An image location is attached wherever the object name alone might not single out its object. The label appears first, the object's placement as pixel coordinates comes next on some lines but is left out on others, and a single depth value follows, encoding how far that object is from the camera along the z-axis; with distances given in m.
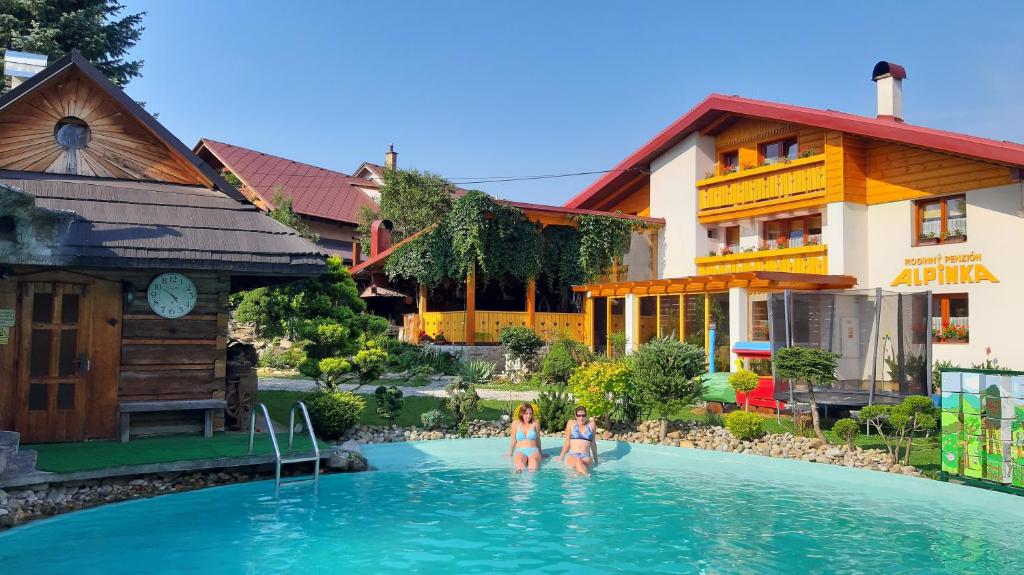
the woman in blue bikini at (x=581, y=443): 12.02
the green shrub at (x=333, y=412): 12.84
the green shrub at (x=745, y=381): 14.74
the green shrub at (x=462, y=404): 14.71
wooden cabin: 10.17
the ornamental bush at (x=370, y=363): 13.76
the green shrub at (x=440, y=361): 23.31
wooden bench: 10.75
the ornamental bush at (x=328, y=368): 13.43
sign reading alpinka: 18.69
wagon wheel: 12.41
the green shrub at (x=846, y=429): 12.17
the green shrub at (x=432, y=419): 14.49
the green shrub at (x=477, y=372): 20.69
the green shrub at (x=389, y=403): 14.41
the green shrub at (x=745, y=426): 13.38
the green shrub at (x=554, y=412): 14.90
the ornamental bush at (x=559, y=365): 19.38
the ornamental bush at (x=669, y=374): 13.89
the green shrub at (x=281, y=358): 24.09
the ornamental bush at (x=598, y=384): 14.38
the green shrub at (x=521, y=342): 22.83
